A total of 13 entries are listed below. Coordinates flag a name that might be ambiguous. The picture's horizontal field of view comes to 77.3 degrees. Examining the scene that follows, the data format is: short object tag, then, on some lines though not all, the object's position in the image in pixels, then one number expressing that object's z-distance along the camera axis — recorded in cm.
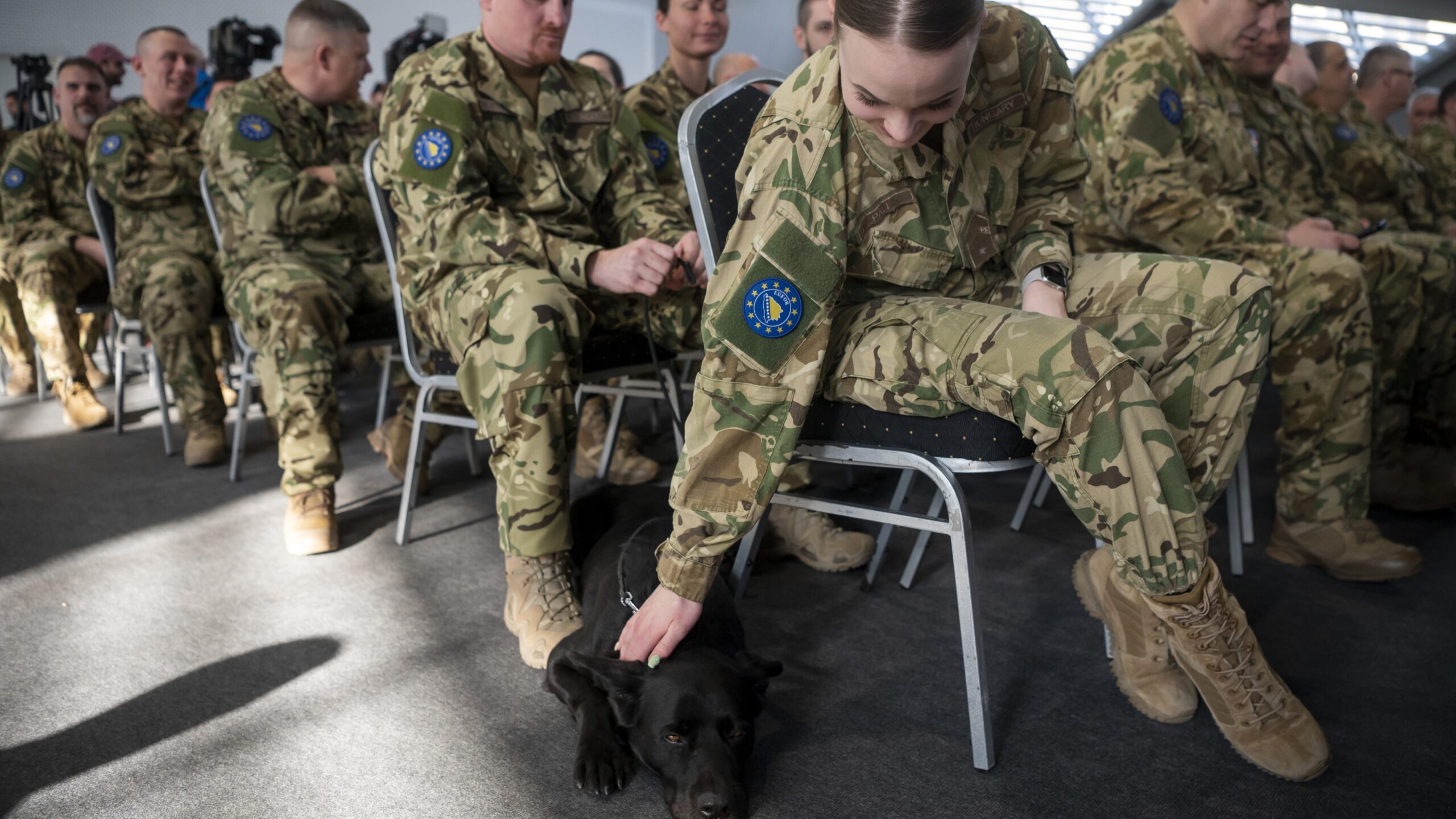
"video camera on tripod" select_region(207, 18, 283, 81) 400
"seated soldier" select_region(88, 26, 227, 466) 304
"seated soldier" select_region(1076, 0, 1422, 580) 193
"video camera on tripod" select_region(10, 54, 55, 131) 533
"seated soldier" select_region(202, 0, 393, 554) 233
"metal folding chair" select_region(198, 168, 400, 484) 254
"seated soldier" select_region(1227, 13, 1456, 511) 241
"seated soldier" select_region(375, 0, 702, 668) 165
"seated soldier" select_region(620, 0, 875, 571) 208
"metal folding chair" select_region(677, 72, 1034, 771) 125
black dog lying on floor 119
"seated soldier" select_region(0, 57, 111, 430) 373
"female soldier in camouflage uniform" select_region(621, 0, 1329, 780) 110
